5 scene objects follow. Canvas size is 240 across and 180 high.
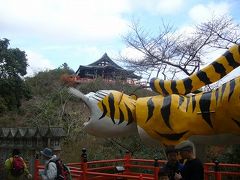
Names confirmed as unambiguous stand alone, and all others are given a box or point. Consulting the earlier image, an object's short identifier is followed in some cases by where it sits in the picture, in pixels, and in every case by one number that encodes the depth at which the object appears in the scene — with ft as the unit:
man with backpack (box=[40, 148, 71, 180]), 11.86
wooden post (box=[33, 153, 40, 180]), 16.73
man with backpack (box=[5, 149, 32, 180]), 17.76
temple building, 73.45
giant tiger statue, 12.40
